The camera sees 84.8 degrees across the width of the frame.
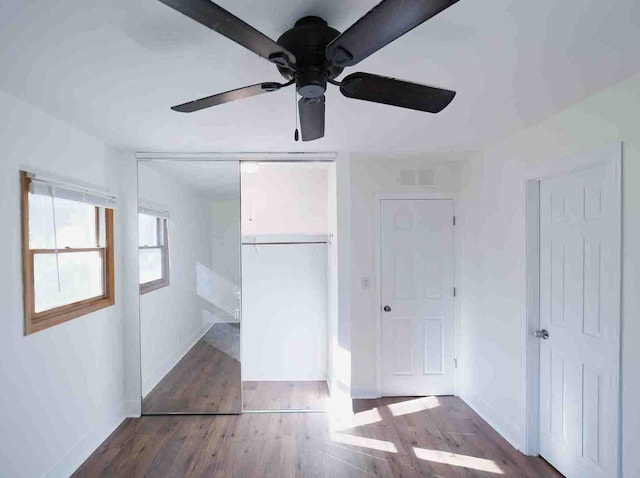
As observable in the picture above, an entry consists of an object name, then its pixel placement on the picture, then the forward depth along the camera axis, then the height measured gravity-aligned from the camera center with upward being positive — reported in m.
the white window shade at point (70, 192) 2.08 +0.30
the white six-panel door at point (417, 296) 3.41 -0.61
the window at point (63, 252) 2.06 -0.11
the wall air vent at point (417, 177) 3.40 +0.55
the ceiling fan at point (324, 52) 0.90 +0.56
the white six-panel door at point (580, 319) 1.91 -0.53
